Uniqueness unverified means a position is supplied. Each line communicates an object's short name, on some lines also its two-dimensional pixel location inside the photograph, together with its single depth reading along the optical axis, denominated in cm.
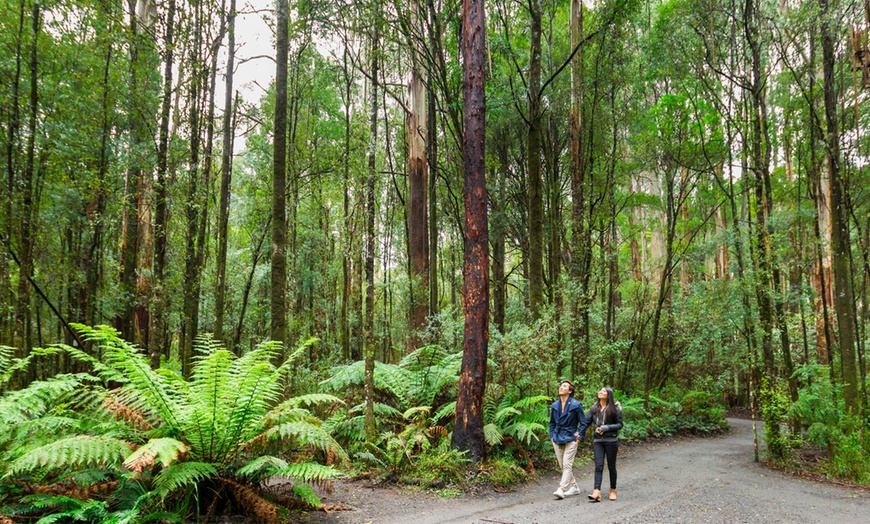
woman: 642
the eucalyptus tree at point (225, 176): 1180
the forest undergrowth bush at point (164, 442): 423
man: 638
